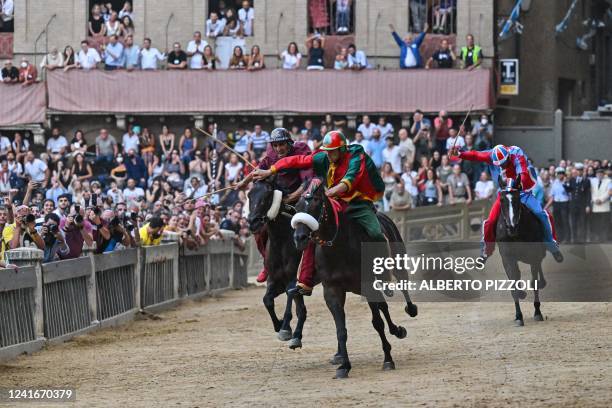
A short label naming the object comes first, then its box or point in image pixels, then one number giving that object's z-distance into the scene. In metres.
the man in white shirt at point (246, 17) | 40.25
